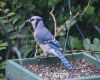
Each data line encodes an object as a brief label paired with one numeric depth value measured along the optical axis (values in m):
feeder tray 4.31
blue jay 5.62
